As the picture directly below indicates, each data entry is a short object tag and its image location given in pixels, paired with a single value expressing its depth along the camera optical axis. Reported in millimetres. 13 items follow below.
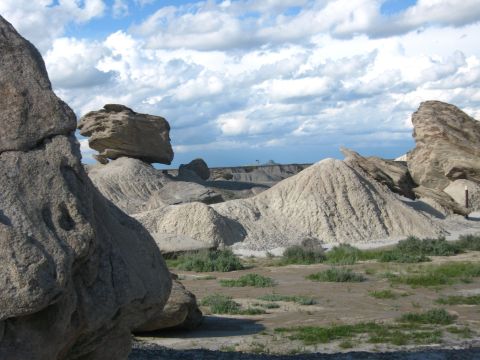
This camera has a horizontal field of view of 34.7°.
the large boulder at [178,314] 10203
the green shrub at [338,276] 17328
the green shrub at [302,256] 21809
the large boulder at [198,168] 44878
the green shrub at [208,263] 20195
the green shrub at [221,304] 12945
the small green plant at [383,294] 14602
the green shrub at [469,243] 23364
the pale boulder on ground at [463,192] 36219
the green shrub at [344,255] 21156
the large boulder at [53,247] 4230
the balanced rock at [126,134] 38719
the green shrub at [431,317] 11461
